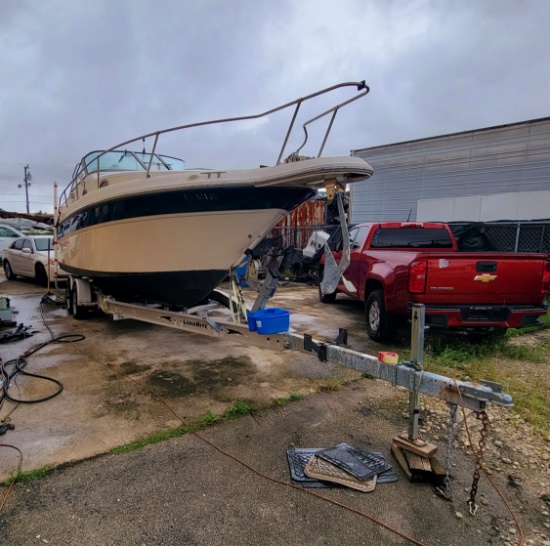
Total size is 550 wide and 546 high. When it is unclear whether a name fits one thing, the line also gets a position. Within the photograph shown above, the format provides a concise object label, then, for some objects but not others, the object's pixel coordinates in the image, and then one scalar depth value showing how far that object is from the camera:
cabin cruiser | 3.58
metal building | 10.54
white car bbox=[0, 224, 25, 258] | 15.29
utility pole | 43.58
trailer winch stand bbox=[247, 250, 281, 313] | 3.79
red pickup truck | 4.38
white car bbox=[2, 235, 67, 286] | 10.71
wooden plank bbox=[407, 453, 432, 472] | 2.45
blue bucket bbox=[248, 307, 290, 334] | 3.47
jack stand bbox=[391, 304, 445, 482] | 2.46
